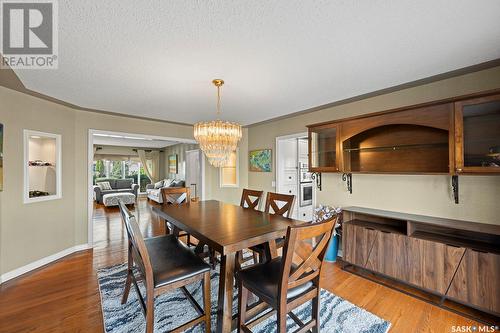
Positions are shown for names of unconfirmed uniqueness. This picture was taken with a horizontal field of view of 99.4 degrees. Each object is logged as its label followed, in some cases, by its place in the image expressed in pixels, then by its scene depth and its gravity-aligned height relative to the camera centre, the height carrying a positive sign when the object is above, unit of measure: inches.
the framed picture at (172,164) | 371.9 +8.4
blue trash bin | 121.5 -48.0
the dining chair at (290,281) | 49.4 -31.1
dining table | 61.3 -20.5
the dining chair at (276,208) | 88.7 -20.1
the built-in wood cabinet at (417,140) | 78.2 +12.5
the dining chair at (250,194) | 116.6 -16.7
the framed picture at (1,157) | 99.1 +6.1
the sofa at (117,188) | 309.1 -29.5
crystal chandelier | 96.1 +14.4
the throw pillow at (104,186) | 322.0 -25.8
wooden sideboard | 73.5 -35.6
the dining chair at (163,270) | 58.4 -31.2
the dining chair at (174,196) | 125.7 -17.4
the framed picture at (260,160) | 180.8 +6.9
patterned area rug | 71.1 -53.5
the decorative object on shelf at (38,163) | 116.5 +3.8
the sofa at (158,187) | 306.3 -30.8
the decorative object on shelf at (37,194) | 115.7 -13.6
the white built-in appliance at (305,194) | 185.2 -24.2
